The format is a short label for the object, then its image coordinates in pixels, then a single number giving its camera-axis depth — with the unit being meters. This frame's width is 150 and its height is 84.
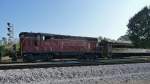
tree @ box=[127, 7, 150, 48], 23.49
